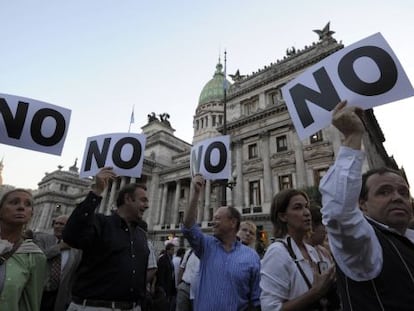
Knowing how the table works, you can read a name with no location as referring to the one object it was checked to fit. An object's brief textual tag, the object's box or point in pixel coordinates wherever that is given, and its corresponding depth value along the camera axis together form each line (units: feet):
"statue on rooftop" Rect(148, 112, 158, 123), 154.94
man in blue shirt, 9.36
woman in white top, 6.37
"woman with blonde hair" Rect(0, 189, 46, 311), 7.43
